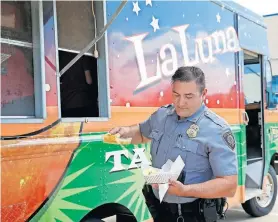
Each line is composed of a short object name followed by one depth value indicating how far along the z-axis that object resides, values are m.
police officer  2.20
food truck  2.57
